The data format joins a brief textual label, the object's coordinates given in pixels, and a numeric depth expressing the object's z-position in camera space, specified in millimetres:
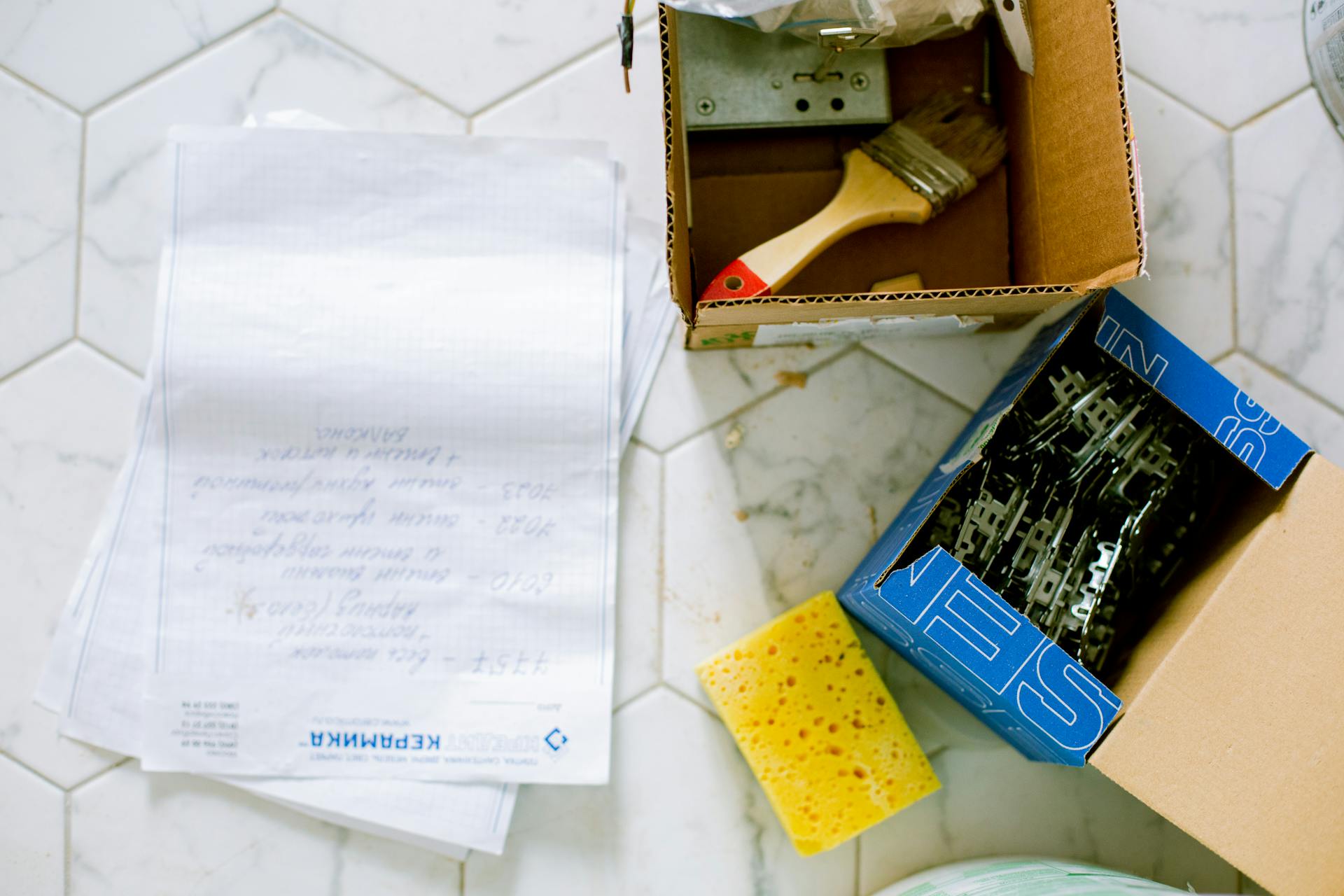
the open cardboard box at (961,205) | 445
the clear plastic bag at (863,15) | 484
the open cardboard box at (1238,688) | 438
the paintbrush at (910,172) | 533
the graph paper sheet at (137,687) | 574
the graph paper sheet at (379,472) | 577
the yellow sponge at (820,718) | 561
